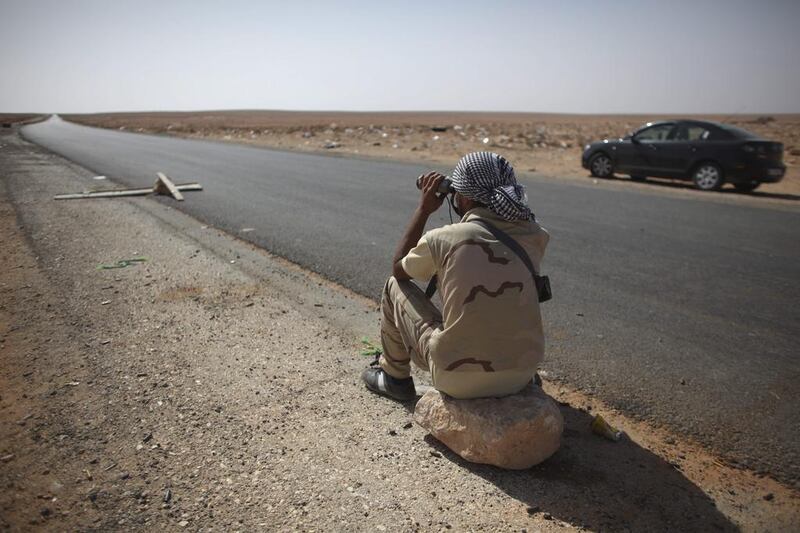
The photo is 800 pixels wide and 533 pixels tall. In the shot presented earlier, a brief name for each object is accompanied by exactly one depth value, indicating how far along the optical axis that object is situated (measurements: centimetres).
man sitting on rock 252
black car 1234
